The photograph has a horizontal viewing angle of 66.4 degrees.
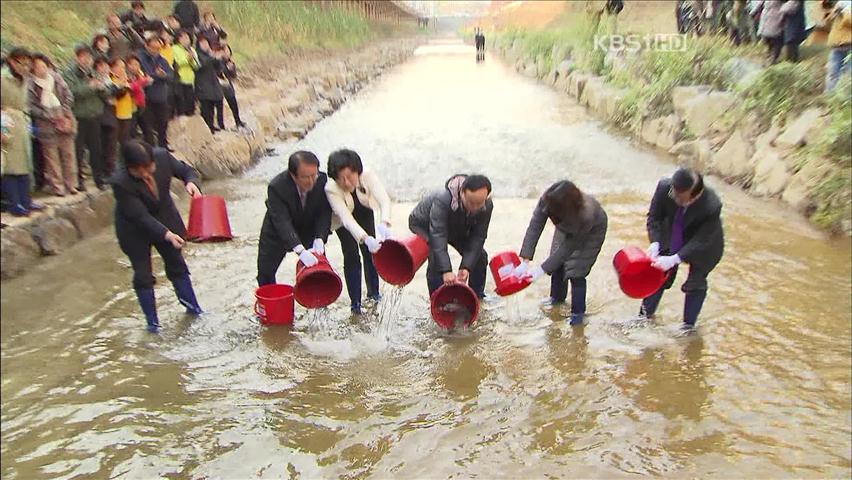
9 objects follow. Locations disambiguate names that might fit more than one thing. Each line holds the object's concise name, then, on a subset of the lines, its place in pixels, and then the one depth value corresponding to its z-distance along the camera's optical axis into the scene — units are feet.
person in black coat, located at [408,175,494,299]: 13.87
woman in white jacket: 13.80
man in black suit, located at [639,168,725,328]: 12.50
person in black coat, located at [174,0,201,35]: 33.63
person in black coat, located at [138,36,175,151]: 25.07
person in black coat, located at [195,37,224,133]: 30.07
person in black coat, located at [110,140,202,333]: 12.88
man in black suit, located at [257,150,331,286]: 13.60
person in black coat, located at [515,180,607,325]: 12.94
